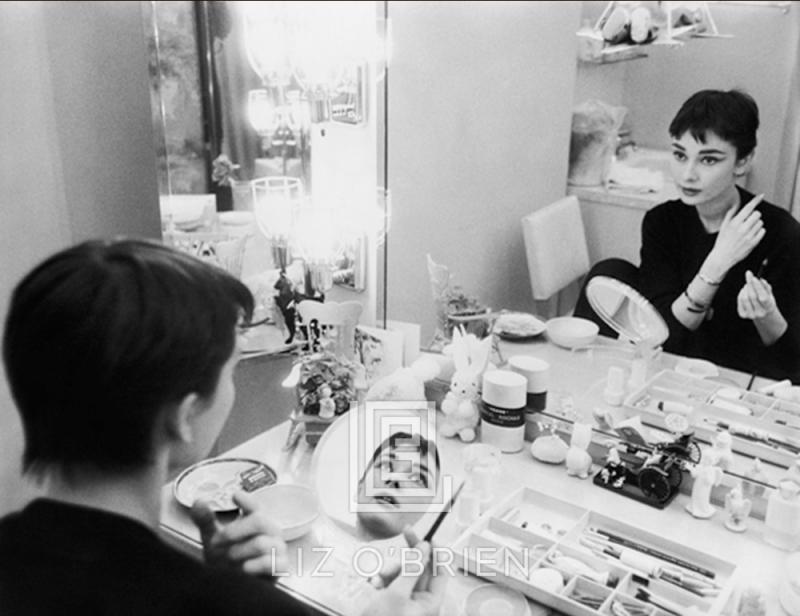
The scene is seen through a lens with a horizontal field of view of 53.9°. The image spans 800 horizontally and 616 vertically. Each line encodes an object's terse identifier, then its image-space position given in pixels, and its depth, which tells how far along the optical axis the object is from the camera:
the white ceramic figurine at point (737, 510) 1.16
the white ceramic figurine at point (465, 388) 1.40
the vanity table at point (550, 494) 1.06
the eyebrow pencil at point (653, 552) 1.07
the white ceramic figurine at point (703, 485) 1.18
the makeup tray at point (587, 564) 1.01
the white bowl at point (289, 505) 1.18
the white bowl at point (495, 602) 1.00
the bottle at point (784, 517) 1.11
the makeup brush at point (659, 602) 1.01
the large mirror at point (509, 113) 1.18
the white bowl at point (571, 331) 1.39
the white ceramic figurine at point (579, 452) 1.29
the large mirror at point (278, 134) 1.60
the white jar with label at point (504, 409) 1.35
